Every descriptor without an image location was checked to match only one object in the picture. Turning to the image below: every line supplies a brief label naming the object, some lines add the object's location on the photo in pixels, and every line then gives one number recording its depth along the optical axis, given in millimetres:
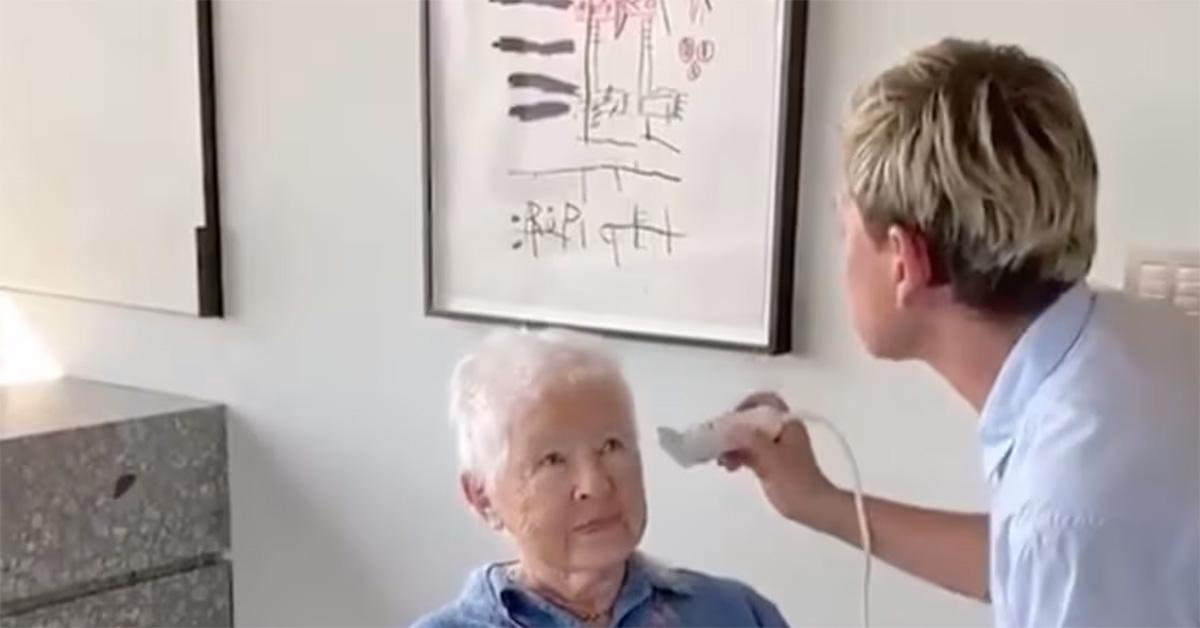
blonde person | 1317
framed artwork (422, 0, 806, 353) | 2100
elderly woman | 1806
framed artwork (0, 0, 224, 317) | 2738
